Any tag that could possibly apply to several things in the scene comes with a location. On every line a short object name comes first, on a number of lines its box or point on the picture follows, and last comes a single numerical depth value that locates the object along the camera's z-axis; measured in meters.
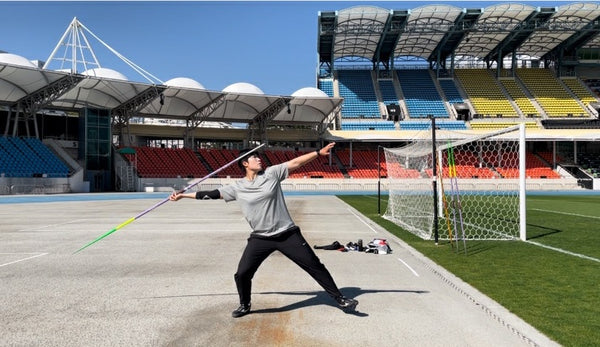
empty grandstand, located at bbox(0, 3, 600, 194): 43.59
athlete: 5.16
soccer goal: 12.66
